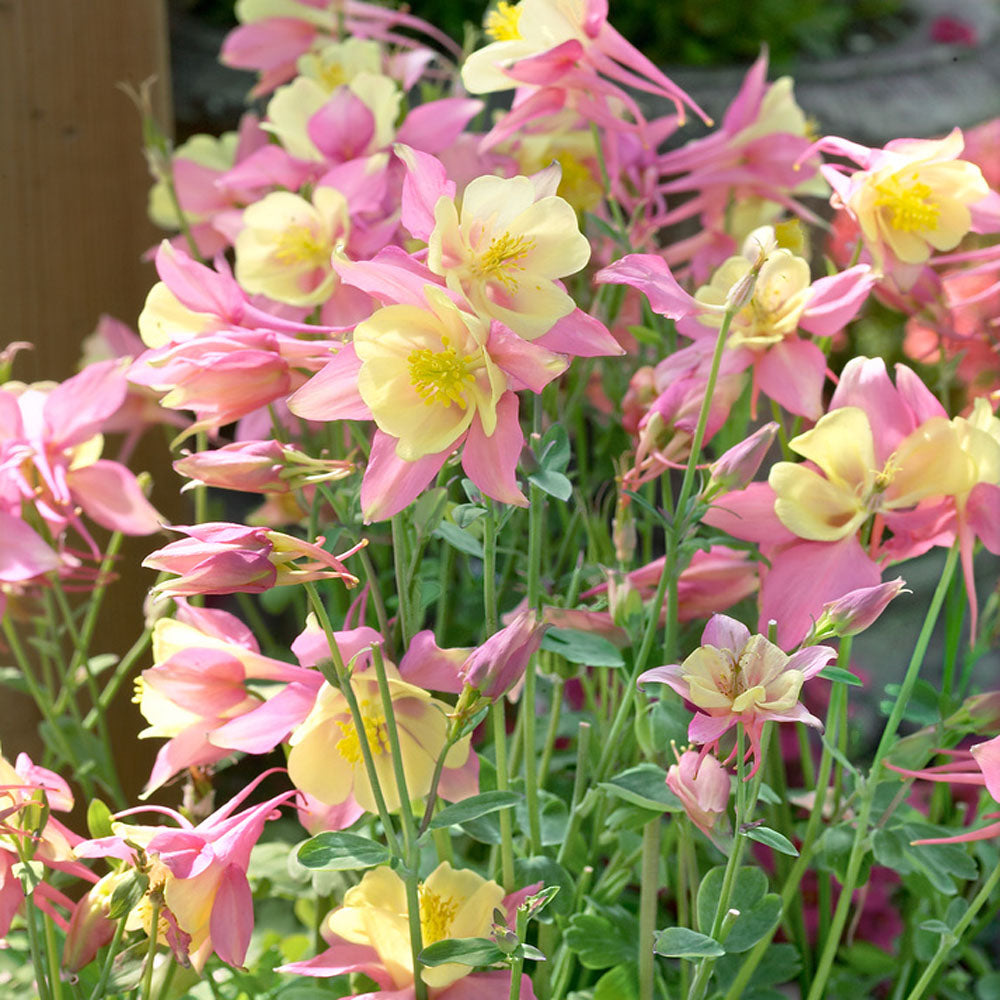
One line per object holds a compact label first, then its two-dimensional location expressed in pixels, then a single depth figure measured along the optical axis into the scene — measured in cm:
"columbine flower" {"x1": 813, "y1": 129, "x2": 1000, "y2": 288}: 82
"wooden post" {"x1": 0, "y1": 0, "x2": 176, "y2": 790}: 109
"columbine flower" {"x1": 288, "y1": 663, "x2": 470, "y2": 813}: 78
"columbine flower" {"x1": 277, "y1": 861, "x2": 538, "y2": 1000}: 79
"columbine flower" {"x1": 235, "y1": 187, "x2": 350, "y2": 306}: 88
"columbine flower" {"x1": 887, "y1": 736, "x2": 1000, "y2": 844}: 75
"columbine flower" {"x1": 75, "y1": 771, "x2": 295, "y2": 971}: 77
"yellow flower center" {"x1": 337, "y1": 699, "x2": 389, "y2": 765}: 78
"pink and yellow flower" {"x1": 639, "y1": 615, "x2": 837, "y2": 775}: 73
